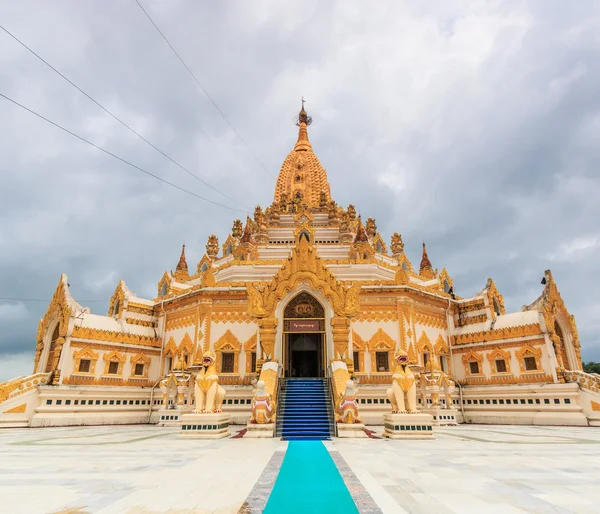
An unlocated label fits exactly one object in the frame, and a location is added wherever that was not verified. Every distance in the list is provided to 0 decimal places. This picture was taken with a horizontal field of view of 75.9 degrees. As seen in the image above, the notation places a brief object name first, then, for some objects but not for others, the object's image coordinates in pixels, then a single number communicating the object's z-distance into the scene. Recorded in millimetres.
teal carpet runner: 4703
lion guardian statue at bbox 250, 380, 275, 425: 13172
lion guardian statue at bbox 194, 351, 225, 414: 14117
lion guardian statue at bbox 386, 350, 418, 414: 13523
